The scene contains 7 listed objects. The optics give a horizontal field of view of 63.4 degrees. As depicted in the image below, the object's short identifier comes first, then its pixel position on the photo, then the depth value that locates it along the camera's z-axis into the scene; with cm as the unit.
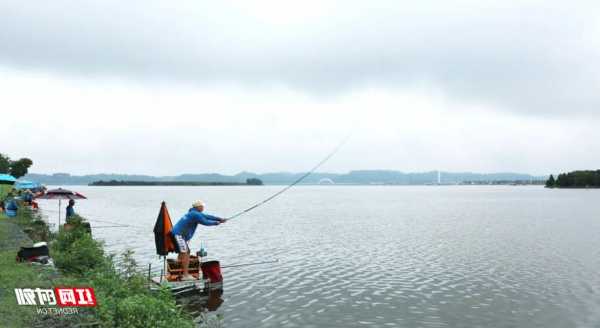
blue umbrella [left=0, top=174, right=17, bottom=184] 4956
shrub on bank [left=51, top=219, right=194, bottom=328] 1038
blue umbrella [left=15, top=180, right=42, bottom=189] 6976
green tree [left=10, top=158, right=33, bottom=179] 13288
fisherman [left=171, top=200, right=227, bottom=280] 1728
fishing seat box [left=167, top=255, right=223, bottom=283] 1819
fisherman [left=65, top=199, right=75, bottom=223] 2973
